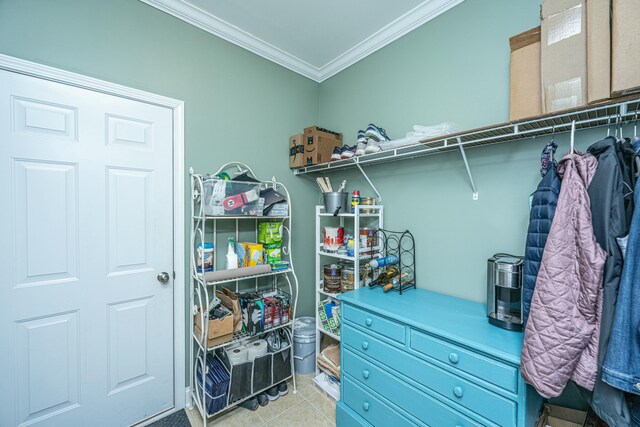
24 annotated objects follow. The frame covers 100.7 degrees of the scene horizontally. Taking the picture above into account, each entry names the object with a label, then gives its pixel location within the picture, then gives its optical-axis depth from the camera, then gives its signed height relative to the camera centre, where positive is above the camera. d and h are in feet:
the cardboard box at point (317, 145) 7.66 +1.92
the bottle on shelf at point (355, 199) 6.80 +0.29
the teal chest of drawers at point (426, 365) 3.60 -2.48
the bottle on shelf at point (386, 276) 6.36 -1.59
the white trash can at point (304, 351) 7.70 -4.11
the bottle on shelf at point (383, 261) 6.22 -1.23
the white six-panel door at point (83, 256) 4.72 -0.94
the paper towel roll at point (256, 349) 6.44 -3.44
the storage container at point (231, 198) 5.82 +0.27
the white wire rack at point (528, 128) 3.53 +1.35
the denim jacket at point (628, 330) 2.62 -1.20
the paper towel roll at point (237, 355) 6.15 -3.44
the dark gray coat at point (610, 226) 2.82 -0.17
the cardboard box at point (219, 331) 5.60 -2.60
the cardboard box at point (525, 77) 4.18 +2.17
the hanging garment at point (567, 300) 2.97 -1.04
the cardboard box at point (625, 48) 3.07 +1.94
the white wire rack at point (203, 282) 5.80 -1.95
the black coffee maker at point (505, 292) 4.15 -1.36
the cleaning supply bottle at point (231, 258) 6.41 -1.17
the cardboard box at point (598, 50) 3.35 +2.07
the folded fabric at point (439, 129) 5.17 +1.63
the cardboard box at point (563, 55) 3.61 +2.21
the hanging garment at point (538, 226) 3.52 -0.20
